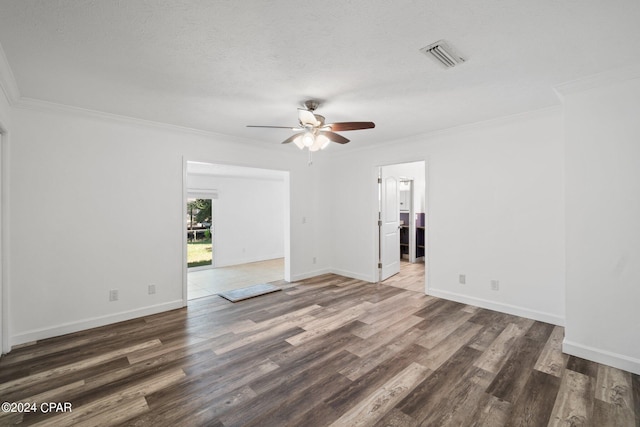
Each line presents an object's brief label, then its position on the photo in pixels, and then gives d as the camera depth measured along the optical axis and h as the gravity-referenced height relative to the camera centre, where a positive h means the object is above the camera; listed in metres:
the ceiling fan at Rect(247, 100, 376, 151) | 2.74 +0.88
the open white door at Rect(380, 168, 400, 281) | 5.35 -0.27
